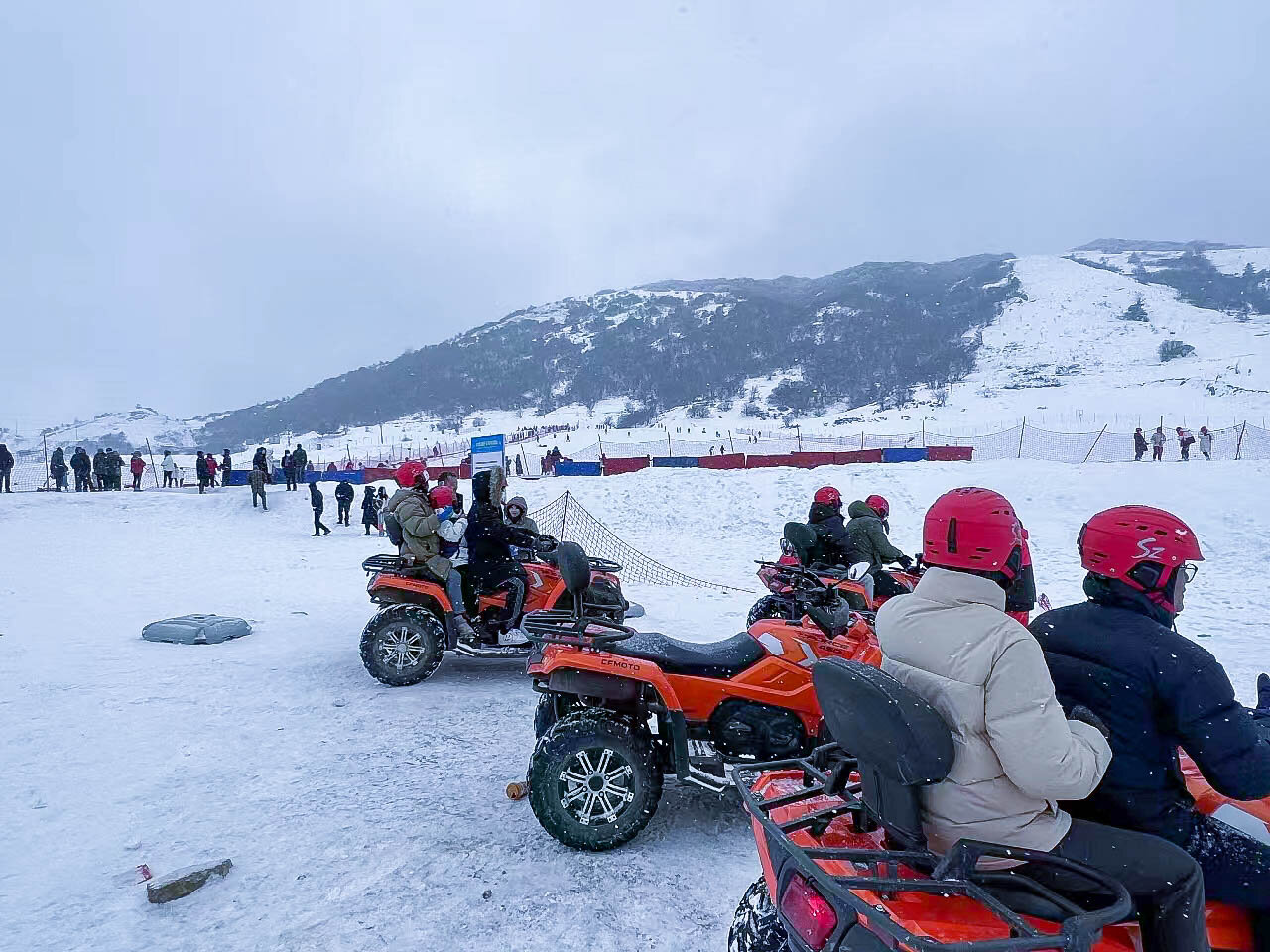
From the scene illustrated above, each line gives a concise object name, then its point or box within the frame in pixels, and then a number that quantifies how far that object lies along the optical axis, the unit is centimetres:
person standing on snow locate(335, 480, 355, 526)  1864
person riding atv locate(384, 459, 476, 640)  617
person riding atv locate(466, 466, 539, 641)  639
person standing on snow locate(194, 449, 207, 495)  2212
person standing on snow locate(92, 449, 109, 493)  2122
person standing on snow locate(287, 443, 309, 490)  2314
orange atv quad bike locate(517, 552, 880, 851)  332
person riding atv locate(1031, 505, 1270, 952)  183
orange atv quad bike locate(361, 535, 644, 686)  594
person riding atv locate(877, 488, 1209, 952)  168
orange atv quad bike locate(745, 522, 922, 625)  575
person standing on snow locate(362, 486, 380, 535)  1722
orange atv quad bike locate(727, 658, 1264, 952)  158
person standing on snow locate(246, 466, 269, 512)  1942
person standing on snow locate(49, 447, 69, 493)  2331
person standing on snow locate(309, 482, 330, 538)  1717
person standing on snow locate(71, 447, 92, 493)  2102
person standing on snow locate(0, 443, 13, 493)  2017
